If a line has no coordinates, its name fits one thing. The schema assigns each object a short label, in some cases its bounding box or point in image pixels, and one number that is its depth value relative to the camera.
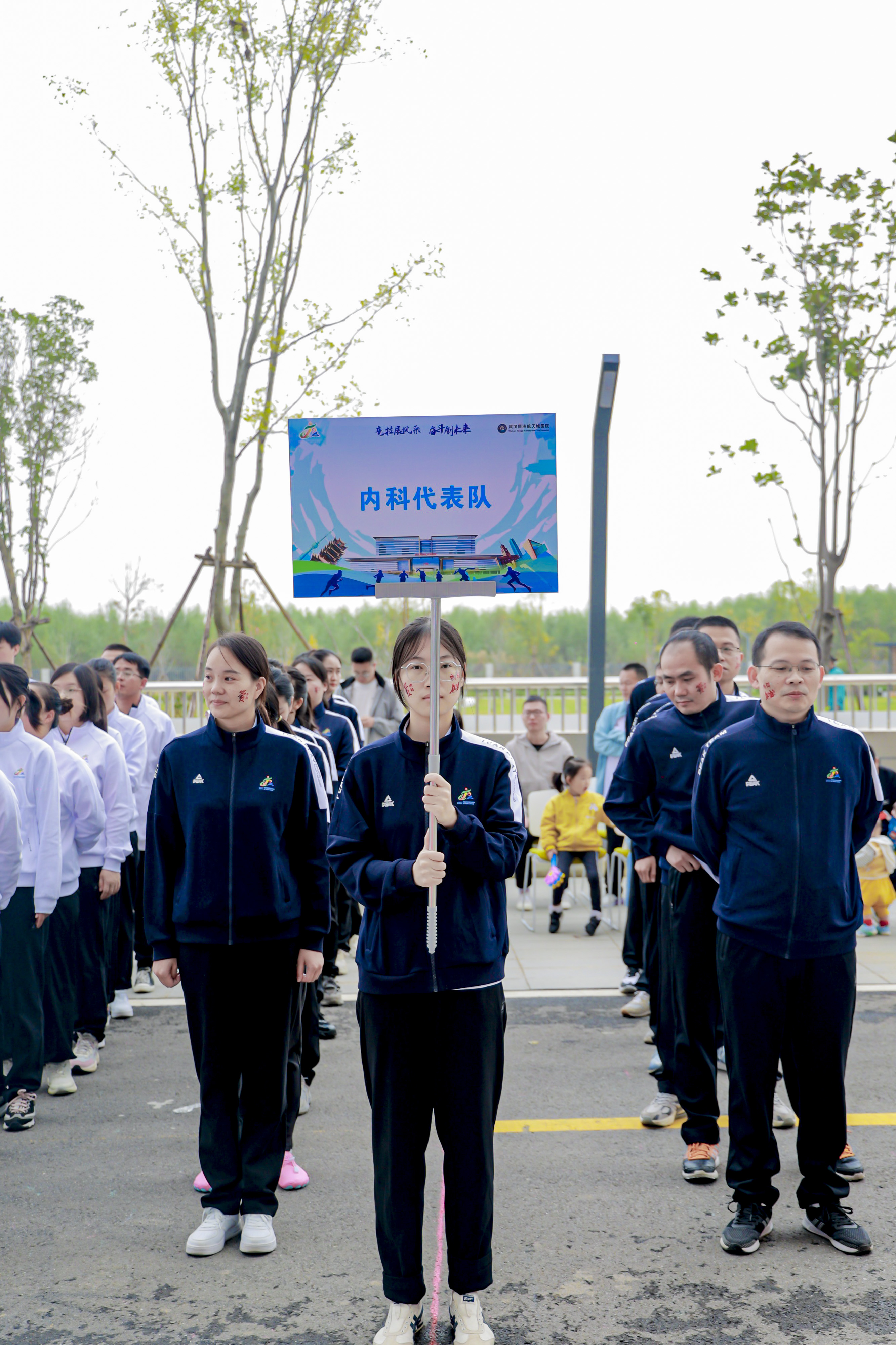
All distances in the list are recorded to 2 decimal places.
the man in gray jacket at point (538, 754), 9.55
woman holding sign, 3.00
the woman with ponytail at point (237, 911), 3.66
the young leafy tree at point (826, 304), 13.04
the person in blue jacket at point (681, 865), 4.26
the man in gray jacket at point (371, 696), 9.39
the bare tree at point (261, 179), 14.70
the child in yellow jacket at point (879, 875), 7.73
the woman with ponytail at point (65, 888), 5.12
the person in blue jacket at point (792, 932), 3.58
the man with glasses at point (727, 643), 5.27
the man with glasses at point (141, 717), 6.84
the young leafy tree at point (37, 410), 21.59
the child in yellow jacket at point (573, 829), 8.55
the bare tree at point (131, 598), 28.20
